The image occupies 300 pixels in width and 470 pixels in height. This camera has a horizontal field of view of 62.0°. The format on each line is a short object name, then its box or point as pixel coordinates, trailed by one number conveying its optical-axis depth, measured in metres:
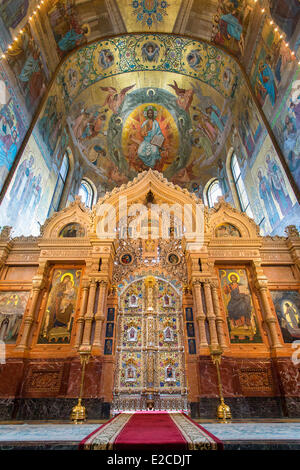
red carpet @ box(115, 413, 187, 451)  2.79
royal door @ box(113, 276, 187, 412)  7.14
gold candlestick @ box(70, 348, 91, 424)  5.76
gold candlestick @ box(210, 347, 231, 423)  5.84
